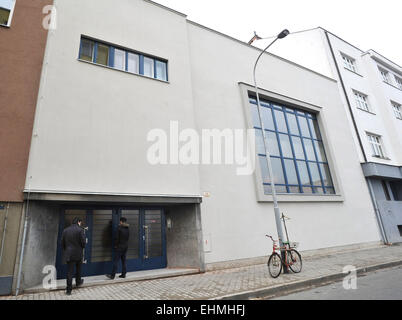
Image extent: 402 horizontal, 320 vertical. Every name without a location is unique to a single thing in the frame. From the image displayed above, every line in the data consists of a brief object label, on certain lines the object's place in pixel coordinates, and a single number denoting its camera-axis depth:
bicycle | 6.79
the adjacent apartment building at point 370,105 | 15.05
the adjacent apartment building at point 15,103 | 5.87
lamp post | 7.31
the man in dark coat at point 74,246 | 5.96
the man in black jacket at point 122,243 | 7.07
